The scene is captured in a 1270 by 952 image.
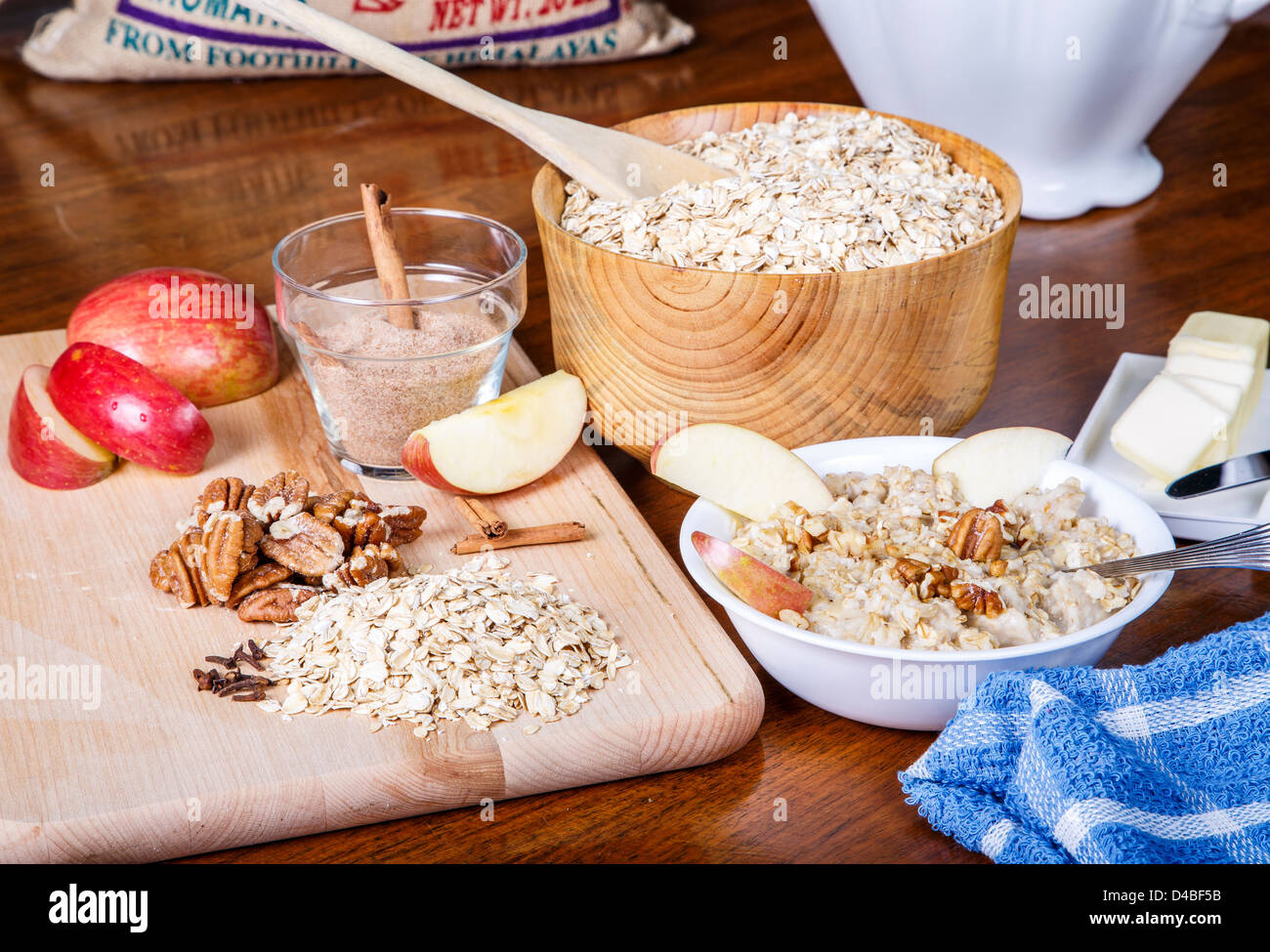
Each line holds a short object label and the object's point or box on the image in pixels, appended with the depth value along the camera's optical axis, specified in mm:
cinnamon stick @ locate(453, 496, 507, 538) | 911
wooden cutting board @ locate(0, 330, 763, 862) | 683
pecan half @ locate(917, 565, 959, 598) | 735
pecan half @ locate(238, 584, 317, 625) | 825
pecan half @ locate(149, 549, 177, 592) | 855
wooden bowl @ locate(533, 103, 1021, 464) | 873
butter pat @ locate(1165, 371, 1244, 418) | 944
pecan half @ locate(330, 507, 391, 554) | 877
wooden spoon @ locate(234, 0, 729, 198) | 991
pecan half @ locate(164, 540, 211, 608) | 838
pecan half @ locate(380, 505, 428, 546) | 905
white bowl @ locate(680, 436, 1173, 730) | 687
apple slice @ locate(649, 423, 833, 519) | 838
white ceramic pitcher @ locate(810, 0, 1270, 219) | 1209
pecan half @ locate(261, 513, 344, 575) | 856
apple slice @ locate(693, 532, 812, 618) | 735
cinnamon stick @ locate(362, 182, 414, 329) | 1018
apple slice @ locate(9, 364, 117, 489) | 969
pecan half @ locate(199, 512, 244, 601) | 830
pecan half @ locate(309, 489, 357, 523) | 890
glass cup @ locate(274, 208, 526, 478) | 966
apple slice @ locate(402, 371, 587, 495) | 928
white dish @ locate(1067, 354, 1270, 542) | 885
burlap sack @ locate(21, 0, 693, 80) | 1727
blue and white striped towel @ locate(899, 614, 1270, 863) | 628
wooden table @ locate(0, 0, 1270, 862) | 694
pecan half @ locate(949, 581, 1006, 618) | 722
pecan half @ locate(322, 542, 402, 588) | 846
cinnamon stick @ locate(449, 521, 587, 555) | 901
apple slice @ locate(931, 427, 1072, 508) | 846
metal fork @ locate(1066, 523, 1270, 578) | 721
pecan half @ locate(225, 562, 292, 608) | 840
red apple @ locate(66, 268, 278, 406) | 1077
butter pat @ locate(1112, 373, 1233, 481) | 911
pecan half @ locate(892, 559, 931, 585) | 743
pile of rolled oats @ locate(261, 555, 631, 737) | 745
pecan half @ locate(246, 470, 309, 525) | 899
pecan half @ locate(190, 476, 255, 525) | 905
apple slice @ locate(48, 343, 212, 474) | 974
